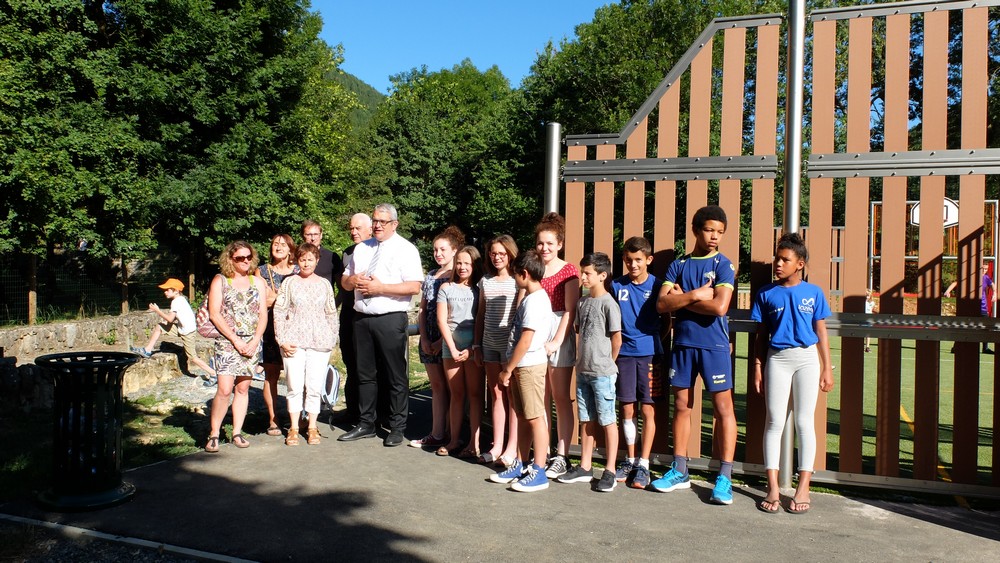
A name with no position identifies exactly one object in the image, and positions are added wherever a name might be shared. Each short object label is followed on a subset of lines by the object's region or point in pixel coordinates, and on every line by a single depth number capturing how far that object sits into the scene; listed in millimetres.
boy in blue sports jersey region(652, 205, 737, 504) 5062
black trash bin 4707
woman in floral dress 6137
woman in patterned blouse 6461
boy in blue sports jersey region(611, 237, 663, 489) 5367
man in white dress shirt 6465
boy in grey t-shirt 5266
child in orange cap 10453
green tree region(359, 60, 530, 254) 37062
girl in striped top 5758
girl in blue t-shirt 4836
